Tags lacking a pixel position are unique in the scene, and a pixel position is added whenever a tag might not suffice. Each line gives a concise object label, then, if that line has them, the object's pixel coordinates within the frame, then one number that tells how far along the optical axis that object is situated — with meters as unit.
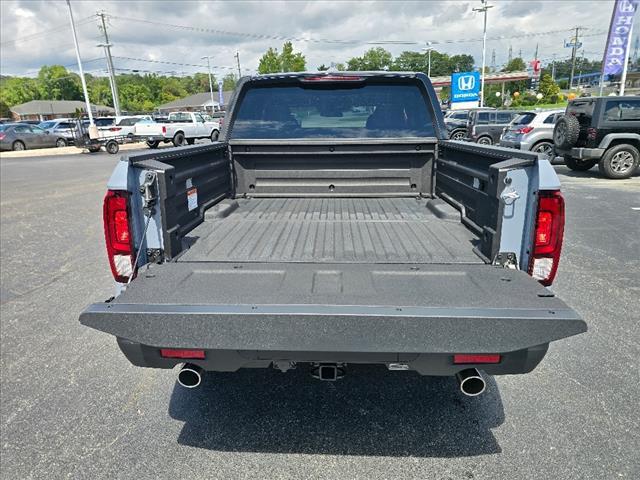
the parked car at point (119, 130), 26.48
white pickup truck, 24.94
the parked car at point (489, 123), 19.11
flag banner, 17.53
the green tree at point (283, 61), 53.88
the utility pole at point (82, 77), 31.20
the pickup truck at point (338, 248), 1.81
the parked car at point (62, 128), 30.43
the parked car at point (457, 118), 23.40
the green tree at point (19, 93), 95.12
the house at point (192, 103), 90.50
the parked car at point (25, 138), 27.36
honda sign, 29.33
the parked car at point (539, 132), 13.99
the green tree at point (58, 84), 97.06
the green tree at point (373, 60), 94.09
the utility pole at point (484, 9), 37.53
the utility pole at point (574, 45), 79.12
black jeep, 11.23
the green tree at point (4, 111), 74.38
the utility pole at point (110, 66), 42.56
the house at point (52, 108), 73.88
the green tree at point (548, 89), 60.59
